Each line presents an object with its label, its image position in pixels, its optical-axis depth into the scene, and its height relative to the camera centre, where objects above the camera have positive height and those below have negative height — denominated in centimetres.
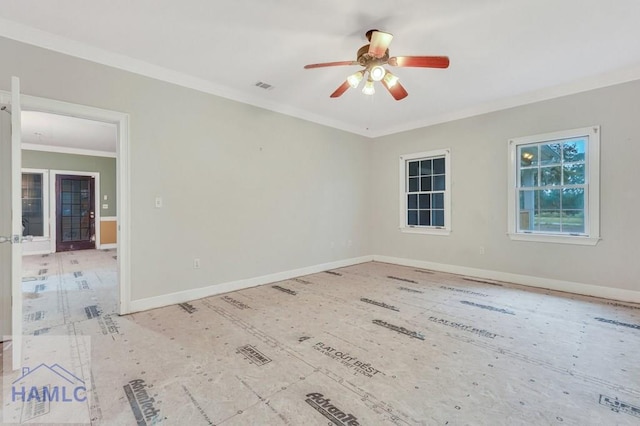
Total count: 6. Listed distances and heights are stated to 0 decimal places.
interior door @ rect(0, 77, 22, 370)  208 -15
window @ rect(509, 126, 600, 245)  391 +37
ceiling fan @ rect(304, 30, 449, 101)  249 +138
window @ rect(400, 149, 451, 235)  536 +39
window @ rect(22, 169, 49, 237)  740 +24
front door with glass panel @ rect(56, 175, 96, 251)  784 -2
